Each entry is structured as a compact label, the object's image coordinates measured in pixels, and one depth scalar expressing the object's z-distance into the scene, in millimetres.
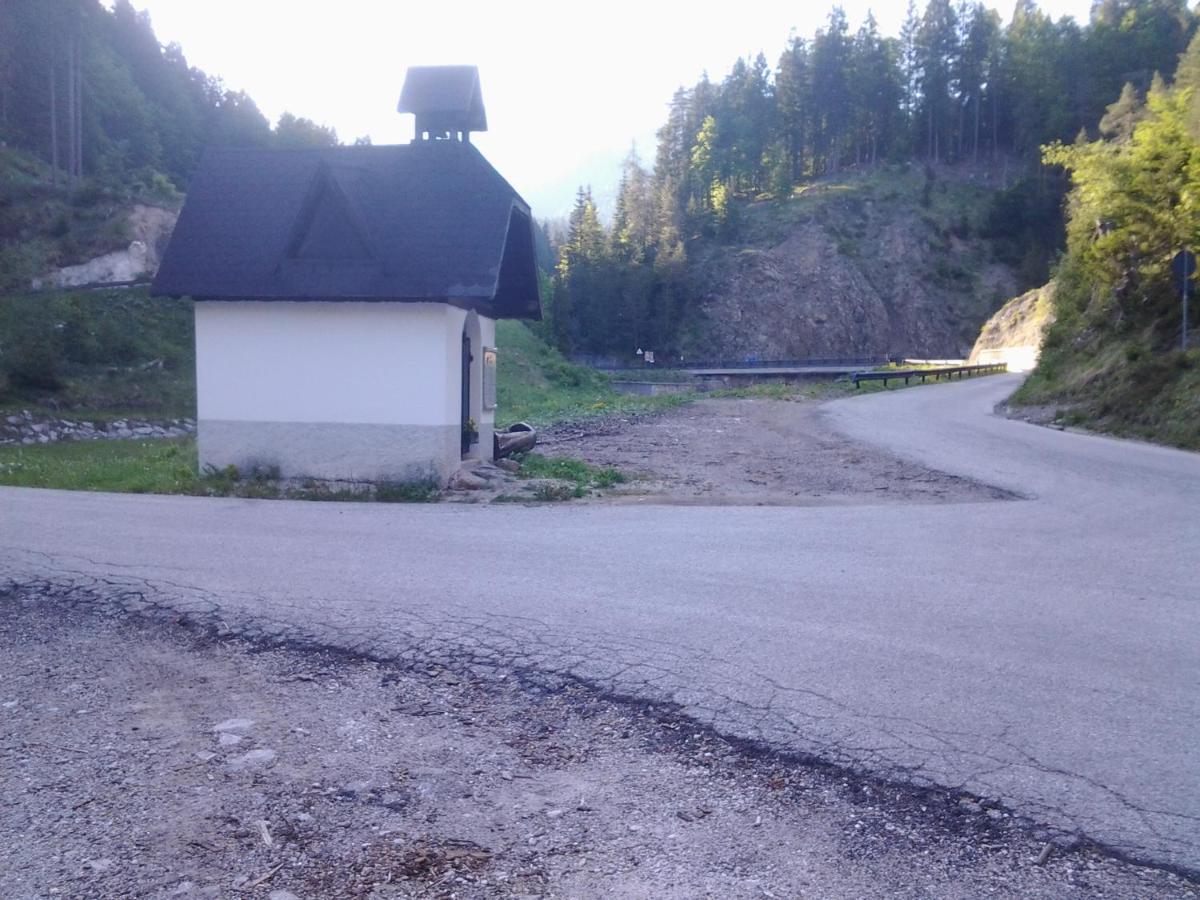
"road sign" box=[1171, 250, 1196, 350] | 26469
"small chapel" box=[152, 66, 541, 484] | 16891
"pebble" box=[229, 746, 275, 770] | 5352
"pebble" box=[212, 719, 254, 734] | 5852
